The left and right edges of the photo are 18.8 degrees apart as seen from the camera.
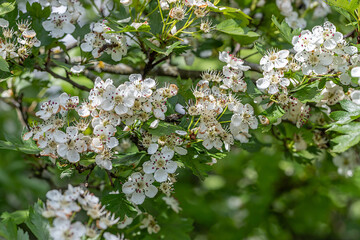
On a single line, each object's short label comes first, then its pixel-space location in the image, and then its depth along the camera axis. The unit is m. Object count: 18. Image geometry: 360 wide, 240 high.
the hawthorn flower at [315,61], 0.53
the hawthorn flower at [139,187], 0.53
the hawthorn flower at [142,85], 0.52
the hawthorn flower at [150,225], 0.59
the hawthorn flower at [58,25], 0.58
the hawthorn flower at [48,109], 0.53
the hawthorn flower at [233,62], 0.55
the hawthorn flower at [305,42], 0.53
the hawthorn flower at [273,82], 0.53
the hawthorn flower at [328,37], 0.53
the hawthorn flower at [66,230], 0.48
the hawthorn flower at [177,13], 0.54
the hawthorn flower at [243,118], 0.53
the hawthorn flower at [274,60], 0.54
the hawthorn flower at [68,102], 0.53
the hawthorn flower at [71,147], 0.52
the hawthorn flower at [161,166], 0.52
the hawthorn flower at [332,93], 0.56
